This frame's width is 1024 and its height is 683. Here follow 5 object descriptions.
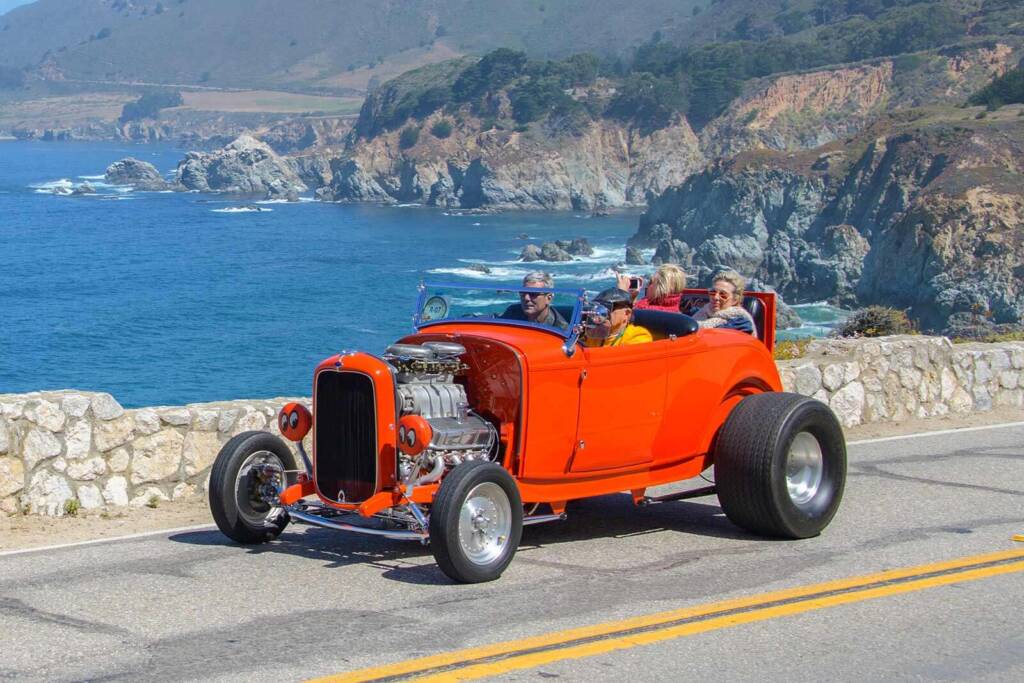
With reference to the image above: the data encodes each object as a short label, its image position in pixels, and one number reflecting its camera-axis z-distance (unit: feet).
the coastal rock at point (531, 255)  307.78
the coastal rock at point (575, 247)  325.62
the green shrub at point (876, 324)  67.36
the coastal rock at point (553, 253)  308.17
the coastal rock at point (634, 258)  305.53
